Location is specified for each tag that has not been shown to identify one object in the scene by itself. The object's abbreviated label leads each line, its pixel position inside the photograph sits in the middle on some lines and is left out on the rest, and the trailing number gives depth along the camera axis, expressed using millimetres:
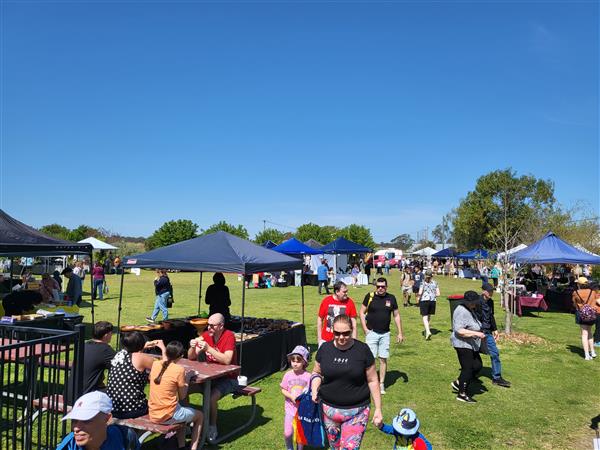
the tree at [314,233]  79750
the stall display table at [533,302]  15555
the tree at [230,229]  75081
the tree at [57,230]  66812
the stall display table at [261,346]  7477
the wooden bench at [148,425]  4301
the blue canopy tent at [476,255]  36925
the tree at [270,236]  73800
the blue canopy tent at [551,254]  15672
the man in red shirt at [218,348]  5582
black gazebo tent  7812
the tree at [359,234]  78062
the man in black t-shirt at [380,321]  6934
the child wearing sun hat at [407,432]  3240
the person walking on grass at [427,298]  11430
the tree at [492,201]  44031
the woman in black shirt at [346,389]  3834
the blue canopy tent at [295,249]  22391
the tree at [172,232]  71438
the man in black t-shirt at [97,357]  4957
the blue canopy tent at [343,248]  24969
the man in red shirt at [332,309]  7000
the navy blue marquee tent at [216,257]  7504
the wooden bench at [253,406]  5441
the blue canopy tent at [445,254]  45725
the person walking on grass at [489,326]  7352
